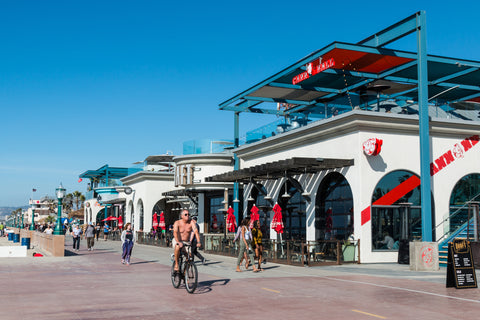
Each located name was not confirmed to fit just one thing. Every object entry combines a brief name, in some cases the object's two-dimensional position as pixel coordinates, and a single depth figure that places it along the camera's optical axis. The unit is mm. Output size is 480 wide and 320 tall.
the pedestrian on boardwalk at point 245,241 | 16984
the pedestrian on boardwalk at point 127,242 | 20141
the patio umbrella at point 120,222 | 48000
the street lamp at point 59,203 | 25672
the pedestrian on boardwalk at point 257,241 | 17562
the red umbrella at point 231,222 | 27431
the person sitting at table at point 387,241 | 20344
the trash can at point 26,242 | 30698
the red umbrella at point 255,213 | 24625
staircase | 18391
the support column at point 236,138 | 30891
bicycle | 11625
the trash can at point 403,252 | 19344
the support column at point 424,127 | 17375
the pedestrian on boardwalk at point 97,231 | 47688
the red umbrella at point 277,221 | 22098
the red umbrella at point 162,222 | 37503
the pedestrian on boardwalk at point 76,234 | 29828
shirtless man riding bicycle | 12281
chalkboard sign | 12344
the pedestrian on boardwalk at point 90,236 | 28938
